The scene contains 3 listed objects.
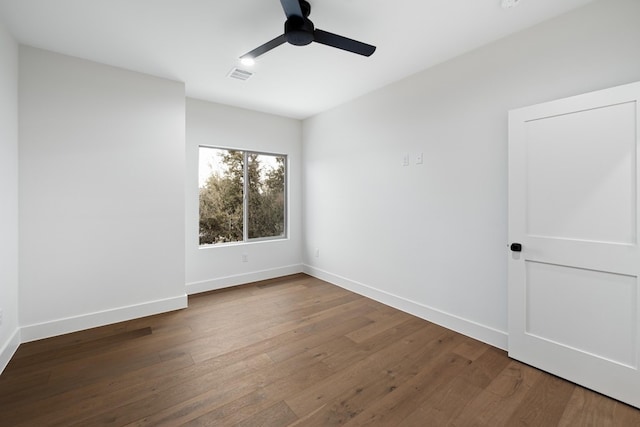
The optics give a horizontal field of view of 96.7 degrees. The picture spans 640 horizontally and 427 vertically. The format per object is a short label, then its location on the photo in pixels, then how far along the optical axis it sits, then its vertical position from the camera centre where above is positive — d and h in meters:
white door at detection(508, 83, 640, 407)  1.82 -0.19
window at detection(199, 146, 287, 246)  4.16 +0.27
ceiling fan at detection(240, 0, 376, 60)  1.87 +1.25
